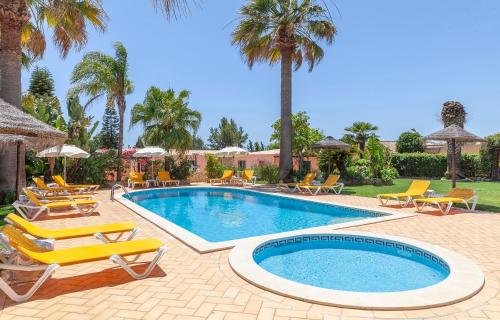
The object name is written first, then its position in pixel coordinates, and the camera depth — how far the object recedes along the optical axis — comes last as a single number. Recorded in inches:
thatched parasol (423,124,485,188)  428.8
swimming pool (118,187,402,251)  333.4
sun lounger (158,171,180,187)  743.4
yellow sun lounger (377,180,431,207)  418.6
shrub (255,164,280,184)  793.6
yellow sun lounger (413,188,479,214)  357.4
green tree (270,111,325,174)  1080.8
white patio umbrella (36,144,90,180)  534.9
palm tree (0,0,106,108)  411.2
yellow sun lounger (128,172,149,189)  707.9
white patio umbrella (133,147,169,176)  706.0
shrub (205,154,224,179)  903.1
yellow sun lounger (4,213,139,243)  199.2
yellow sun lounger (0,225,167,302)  140.1
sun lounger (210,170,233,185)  807.7
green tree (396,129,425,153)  1626.5
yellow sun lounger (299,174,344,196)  577.3
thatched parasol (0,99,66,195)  194.8
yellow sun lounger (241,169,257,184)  782.6
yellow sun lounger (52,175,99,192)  527.9
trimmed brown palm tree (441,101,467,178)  1004.6
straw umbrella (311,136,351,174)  708.3
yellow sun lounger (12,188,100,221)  330.3
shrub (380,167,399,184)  749.9
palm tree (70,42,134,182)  765.9
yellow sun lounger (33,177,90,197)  478.3
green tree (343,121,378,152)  1285.7
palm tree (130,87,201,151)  836.0
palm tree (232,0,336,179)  683.4
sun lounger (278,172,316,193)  609.6
